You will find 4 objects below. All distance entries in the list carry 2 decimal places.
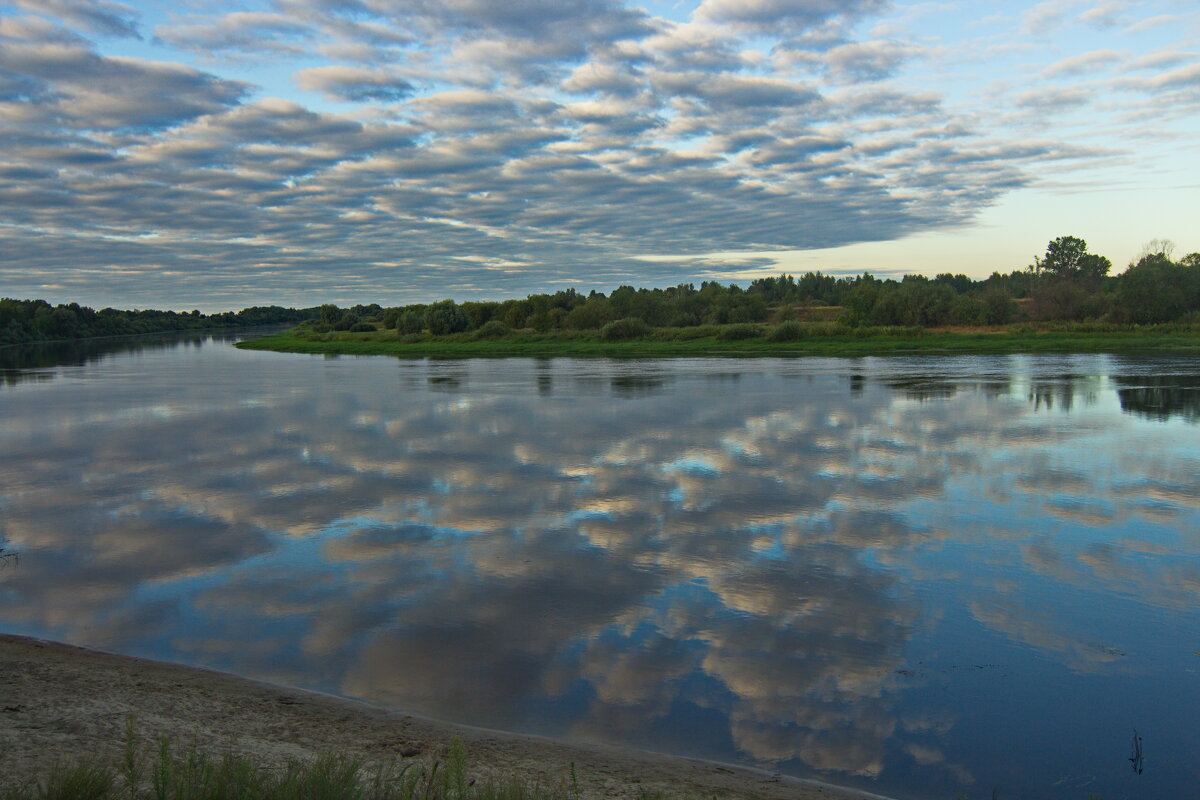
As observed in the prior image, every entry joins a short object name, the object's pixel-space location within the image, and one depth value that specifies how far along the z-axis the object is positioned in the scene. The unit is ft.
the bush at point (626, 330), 278.87
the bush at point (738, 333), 249.55
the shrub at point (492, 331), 299.79
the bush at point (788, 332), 243.19
